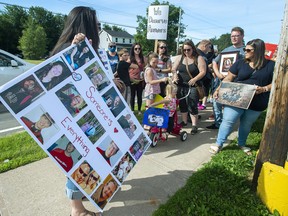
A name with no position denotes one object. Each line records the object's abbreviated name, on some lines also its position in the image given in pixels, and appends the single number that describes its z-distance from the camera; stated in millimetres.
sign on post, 6480
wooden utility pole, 2248
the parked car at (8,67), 6750
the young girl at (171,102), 3906
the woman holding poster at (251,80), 3096
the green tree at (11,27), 48131
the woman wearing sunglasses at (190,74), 4293
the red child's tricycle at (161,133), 3816
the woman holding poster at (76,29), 1876
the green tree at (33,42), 43825
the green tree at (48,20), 63812
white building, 67950
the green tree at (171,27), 47931
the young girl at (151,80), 4453
